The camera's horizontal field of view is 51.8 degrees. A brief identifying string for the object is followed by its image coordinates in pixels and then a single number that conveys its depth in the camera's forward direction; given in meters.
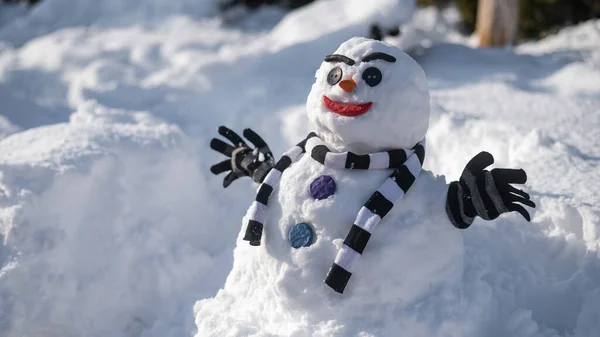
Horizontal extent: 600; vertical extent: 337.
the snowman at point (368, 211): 2.08
